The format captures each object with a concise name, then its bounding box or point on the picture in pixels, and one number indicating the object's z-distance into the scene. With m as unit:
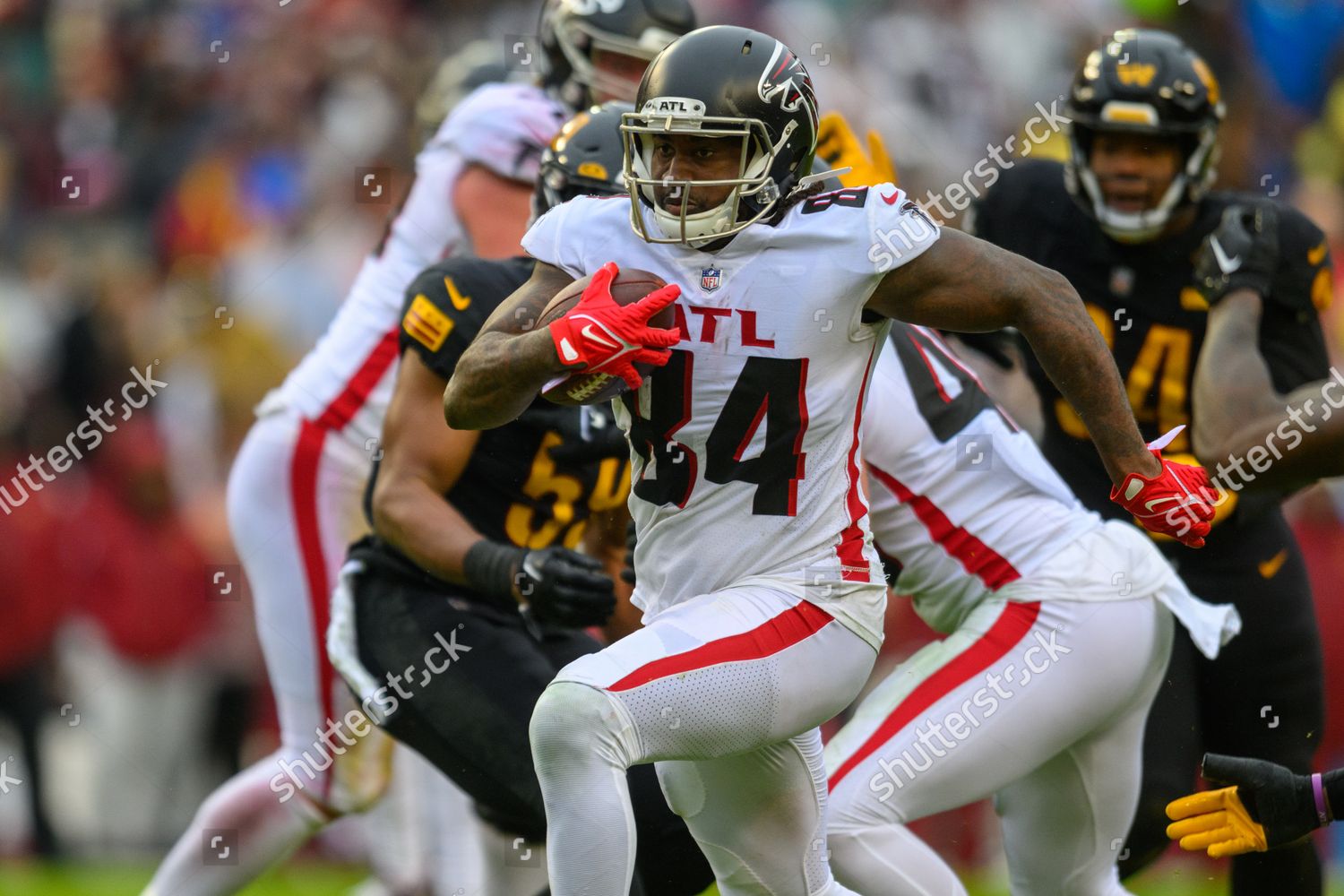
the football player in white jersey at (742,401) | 7.20
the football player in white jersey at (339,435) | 11.37
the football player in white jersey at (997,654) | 8.96
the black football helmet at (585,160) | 9.34
